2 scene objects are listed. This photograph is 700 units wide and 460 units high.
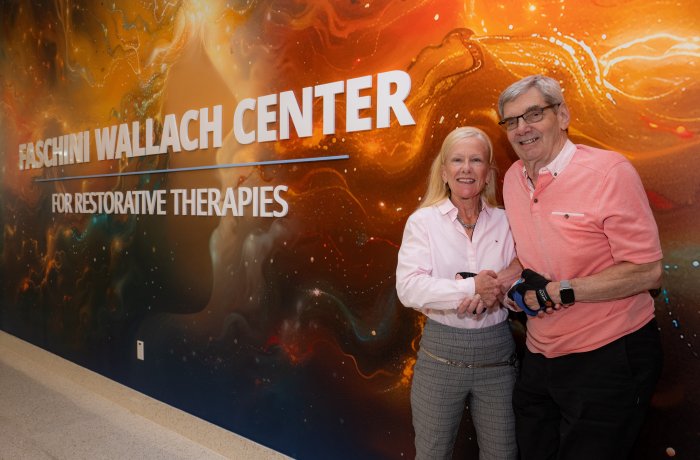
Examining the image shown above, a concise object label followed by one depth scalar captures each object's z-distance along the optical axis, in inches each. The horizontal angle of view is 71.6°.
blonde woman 63.4
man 50.0
